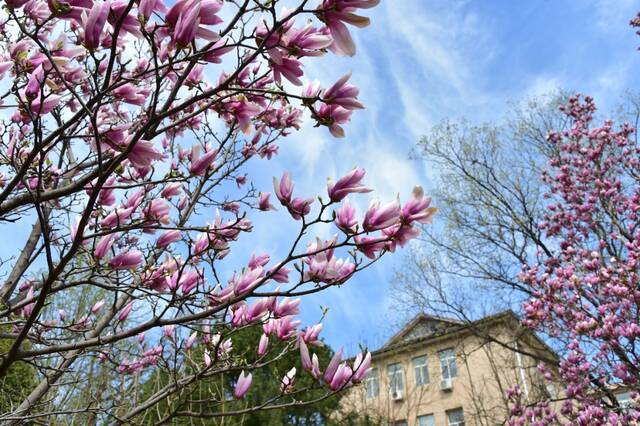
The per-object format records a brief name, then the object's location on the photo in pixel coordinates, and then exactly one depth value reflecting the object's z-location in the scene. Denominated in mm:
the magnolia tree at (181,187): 1356
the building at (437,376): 16812
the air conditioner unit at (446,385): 18688
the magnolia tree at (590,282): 5891
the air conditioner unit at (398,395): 16897
